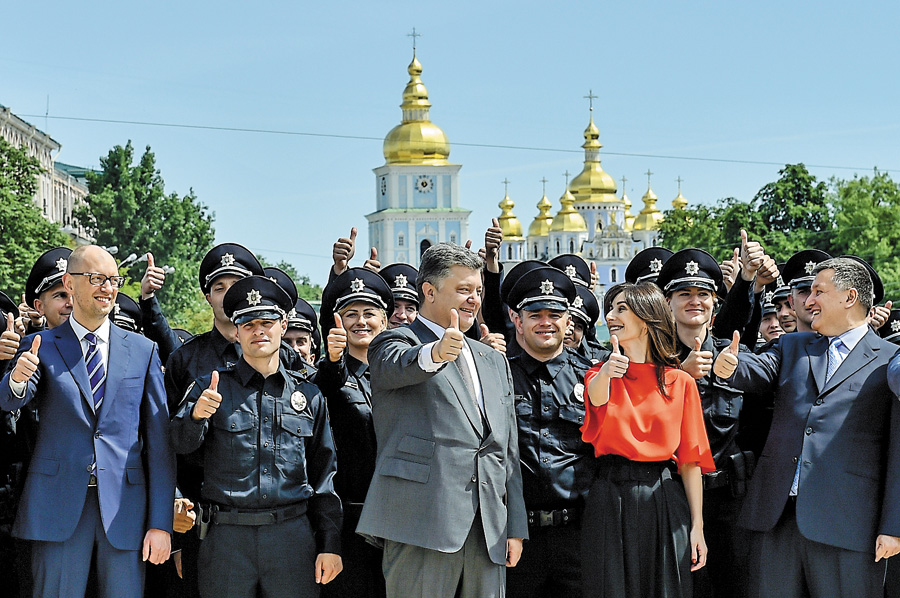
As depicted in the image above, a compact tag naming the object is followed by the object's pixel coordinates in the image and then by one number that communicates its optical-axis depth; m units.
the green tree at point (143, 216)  69.94
